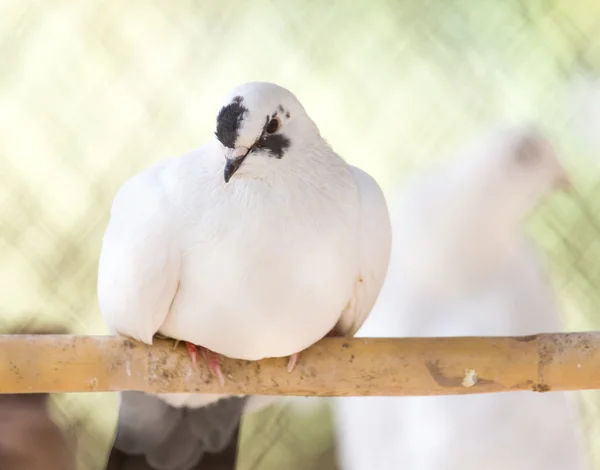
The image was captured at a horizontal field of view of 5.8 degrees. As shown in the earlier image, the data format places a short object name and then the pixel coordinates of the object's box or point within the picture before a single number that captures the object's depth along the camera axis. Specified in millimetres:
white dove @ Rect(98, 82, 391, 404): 2780
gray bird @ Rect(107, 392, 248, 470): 2868
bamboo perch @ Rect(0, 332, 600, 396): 2803
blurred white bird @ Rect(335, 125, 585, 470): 2936
